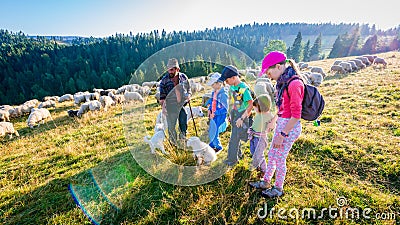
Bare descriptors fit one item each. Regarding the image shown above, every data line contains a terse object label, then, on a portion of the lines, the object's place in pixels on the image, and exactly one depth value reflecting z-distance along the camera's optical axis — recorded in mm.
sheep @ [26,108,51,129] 11172
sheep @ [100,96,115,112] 14668
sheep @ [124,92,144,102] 15822
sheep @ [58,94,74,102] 21062
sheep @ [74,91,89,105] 17391
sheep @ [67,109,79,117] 13062
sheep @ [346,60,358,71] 19598
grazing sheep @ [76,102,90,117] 12780
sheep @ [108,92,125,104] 16391
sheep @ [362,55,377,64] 22594
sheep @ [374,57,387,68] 19359
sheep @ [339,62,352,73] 18944
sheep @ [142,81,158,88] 21531
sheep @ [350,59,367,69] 20109
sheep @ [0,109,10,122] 13047
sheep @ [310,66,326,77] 18756
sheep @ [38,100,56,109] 16684
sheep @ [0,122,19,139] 9254
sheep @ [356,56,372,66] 21833
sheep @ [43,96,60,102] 21825
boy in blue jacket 4051
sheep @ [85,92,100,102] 17508
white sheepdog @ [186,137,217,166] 4211
